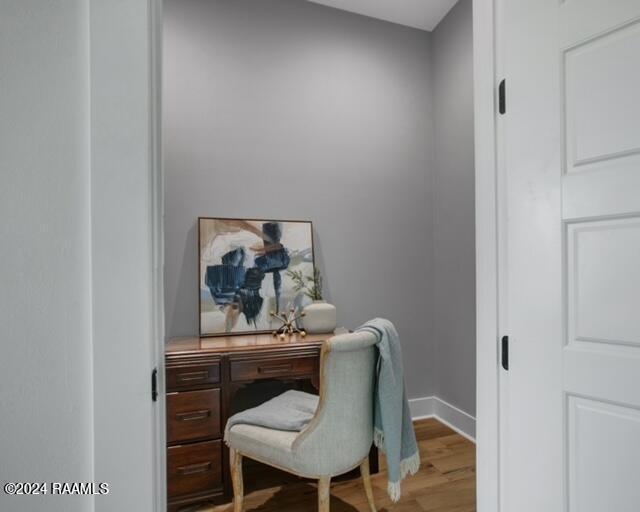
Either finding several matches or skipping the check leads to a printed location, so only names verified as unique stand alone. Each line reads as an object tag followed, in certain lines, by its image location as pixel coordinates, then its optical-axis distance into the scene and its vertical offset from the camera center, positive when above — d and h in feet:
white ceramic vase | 7.81 -1.32
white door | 2.62 -0.01
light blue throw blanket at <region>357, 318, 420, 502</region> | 5.19 -2.12
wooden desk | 6.23 -2.45
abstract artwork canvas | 7.80 -0.31
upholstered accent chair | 4.96 -2.37
